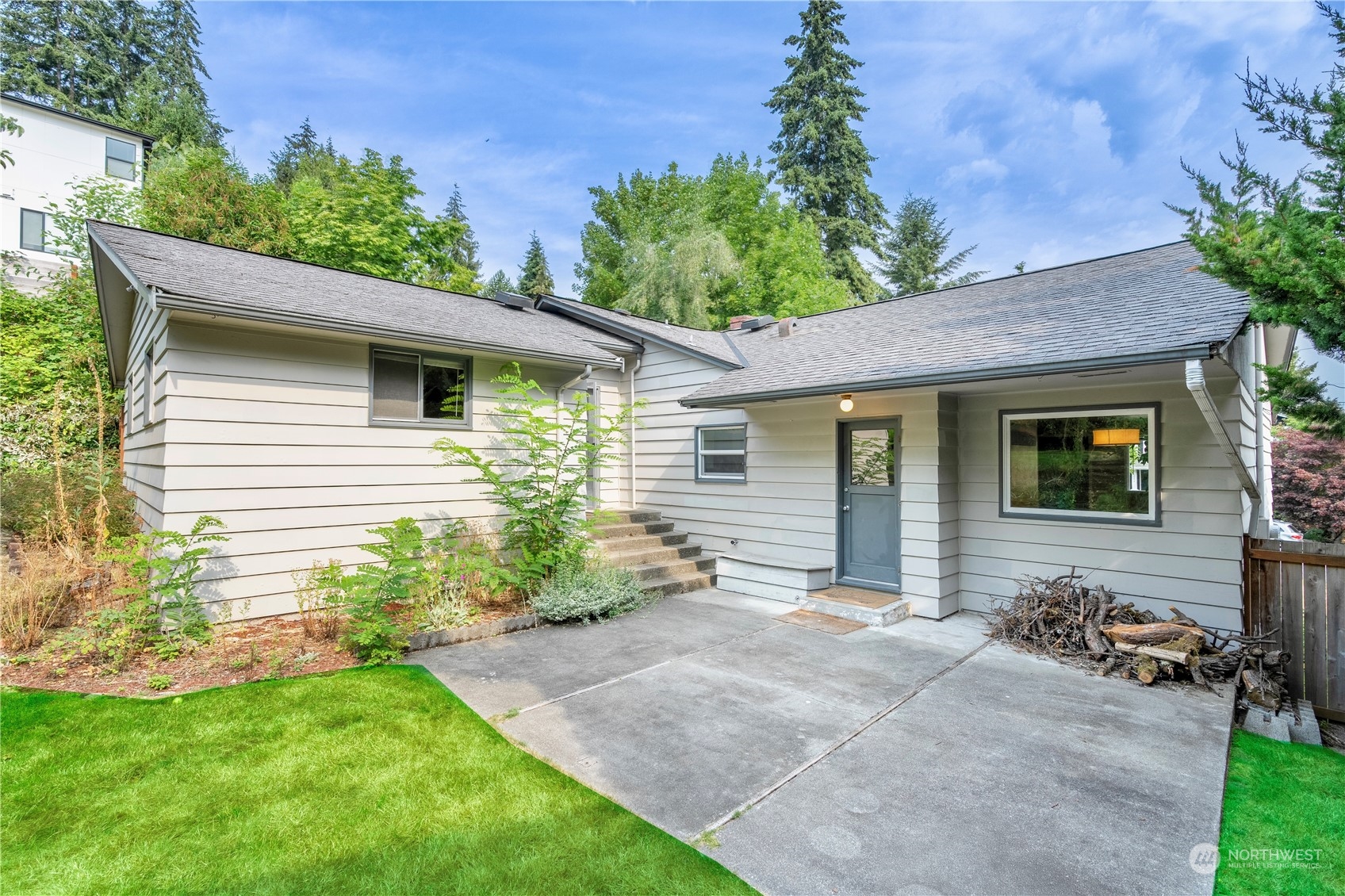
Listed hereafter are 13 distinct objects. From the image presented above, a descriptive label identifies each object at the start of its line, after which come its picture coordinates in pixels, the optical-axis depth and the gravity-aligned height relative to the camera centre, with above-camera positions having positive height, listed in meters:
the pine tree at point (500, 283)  38.28 +12.19
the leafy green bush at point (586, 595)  6.03 -1.51
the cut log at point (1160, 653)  4.42 -1.54
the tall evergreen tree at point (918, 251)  28.77 +10.59
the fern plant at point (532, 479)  6.31 -0.24
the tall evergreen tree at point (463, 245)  33.00 +12.87
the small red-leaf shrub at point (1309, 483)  10.09 -0.44
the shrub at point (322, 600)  4.91 -1.33
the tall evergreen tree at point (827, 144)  25.67 +14.39
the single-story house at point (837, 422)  5.09 +0.39
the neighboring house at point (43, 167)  16.72 +8.95
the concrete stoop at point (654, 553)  7.51 -1.32
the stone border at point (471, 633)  5.16 -1.67
